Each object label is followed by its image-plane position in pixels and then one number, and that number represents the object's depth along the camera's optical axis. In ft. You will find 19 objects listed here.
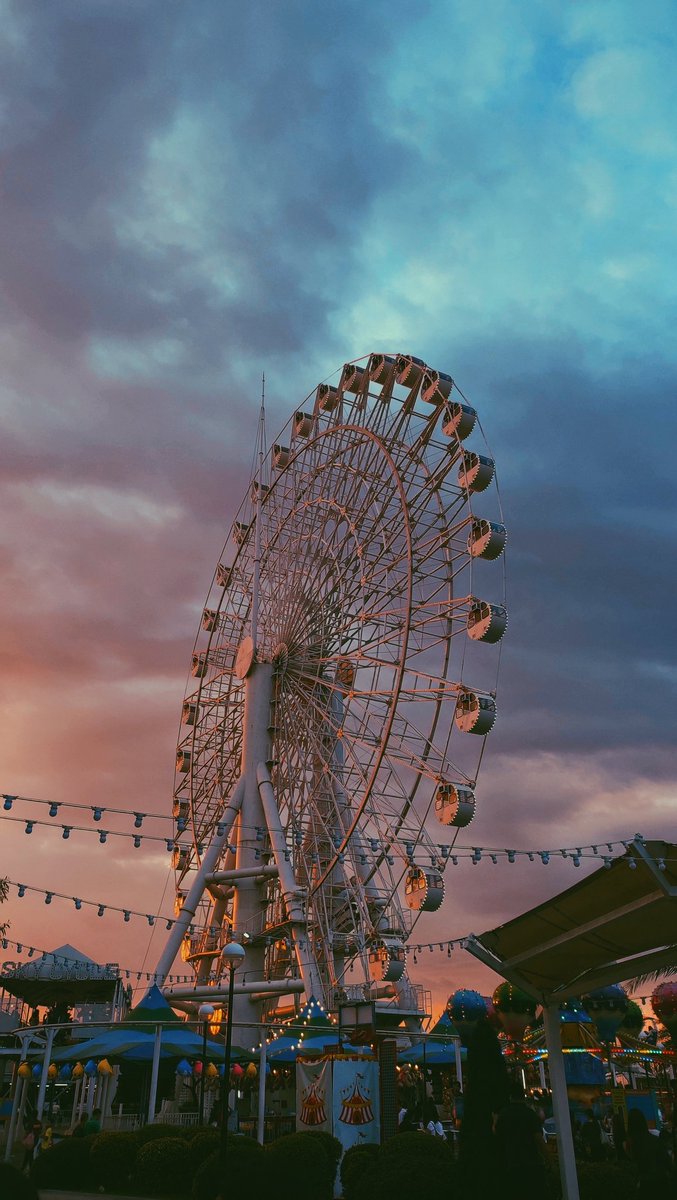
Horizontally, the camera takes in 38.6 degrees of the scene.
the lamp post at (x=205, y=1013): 61.05
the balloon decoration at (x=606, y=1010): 81.87
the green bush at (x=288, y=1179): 11.85
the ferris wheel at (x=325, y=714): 90.07
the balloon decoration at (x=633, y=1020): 110.01
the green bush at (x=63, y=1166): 40.60
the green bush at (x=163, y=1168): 51.31
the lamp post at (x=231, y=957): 46.47
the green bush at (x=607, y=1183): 40.65
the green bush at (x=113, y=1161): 53.16
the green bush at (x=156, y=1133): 55.29
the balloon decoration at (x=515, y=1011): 75.20
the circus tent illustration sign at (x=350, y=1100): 52.03
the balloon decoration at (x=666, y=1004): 72.23
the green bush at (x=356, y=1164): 43.59
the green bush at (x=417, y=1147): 40.34
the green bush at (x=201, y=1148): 51.62
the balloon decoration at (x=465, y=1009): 73.41
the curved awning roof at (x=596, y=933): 34.19
